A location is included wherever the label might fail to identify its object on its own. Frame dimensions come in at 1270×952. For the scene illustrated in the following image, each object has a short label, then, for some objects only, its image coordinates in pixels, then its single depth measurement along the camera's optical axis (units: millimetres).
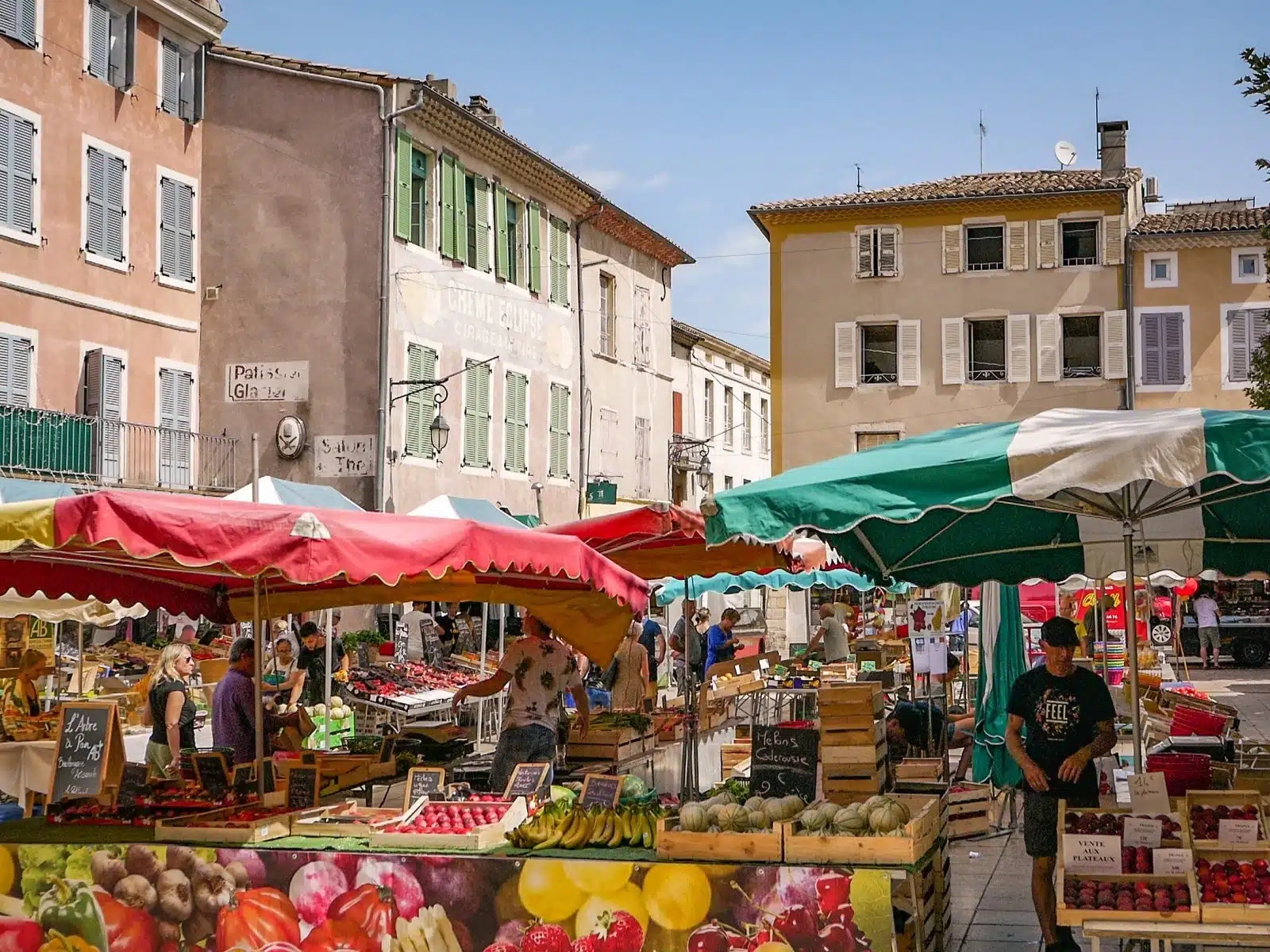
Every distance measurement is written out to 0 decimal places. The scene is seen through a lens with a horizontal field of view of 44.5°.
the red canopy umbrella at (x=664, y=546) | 10156
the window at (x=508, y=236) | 30609
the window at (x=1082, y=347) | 37906
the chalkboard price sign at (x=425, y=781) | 8289
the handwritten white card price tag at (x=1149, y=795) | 7316
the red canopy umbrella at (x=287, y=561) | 6715
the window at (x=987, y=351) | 38406
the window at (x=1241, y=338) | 37125
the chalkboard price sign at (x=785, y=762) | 8180
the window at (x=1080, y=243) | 38156
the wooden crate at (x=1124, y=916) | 6234
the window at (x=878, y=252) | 38812
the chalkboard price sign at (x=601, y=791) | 7633
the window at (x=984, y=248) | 38562
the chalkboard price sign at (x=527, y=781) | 8312
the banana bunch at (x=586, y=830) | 7277
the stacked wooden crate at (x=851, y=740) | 9594
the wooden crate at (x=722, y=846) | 6832
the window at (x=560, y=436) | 33125
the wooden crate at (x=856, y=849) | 6648
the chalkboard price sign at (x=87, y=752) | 8516
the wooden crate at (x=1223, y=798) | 7609
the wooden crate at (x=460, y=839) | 7355
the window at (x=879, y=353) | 38812
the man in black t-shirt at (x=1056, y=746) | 7707
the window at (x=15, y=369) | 21234
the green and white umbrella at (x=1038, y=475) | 6203
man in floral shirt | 10719
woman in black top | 11867
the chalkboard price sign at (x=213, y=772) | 8867
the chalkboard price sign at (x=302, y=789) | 8266
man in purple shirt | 10781
